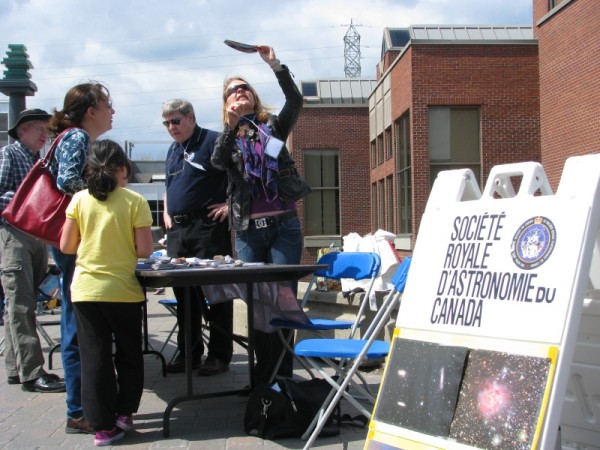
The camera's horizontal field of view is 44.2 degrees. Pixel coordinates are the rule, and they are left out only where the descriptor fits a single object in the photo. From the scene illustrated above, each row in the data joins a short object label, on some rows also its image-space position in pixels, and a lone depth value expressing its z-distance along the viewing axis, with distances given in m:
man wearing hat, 5.35
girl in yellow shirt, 3.98
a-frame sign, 2.45
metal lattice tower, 57.12
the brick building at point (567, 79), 17.20
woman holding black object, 4.66
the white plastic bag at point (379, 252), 7.60
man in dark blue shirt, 5.53
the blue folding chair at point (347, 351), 3.79
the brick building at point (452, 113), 21.58
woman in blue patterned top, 4.29
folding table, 3.96
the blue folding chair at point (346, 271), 4.76
